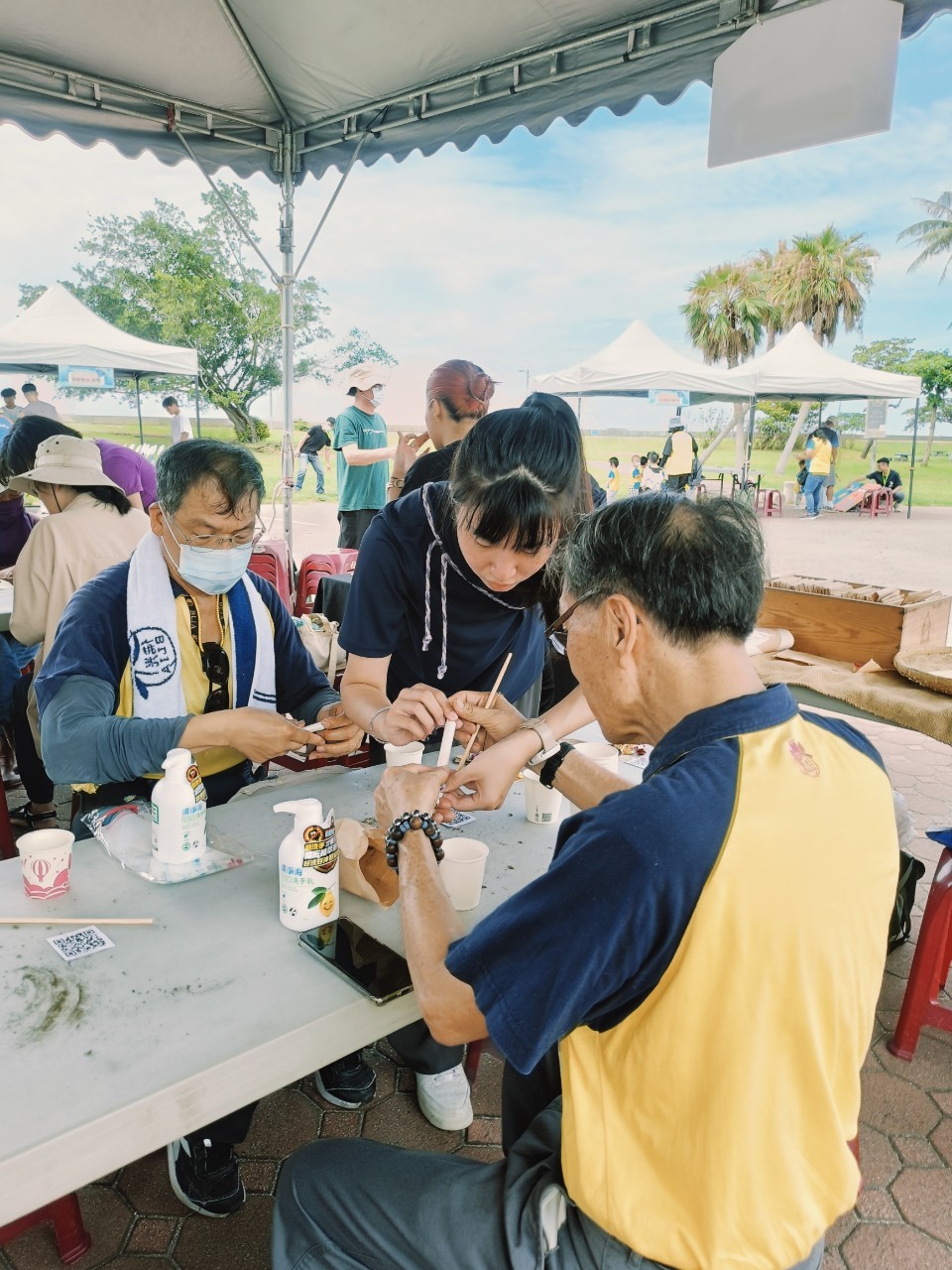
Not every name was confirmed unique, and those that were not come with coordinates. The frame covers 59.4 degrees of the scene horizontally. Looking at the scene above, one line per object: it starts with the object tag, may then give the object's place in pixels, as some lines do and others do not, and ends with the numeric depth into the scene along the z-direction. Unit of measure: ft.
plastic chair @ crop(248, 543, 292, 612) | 14.25
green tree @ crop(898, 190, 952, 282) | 117.70
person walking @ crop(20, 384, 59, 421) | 29.09
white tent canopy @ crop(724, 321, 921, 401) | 50.14
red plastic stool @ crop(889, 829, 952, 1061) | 7.84
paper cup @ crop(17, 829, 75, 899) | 4.37
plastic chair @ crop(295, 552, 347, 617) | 17.93
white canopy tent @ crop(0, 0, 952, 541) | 11.88
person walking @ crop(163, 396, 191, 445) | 43.42
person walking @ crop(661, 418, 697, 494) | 46.96
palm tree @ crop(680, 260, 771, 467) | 103.40
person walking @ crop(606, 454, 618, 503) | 58.13
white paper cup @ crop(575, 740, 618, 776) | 6.26
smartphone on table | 3.77
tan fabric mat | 8.96
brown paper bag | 4.60
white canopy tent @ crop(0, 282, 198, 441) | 31.22
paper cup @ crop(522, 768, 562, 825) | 5.71
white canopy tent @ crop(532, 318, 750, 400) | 44.62
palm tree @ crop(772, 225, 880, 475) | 104.99
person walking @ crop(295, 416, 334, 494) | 36.52
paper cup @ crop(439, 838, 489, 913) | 4.52
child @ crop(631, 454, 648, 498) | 55.62
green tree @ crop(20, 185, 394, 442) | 79.41
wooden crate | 10.34
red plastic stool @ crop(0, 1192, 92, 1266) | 5.48
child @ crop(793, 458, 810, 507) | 68.15
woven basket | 9.37
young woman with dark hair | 5.82
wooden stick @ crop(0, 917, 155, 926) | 4.17
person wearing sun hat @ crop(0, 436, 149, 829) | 10.39
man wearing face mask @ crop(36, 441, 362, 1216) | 5.70
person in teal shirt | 21.84
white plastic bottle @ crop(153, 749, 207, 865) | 4.66
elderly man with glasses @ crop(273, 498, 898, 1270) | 2.75
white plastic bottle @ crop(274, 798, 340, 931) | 4.23
